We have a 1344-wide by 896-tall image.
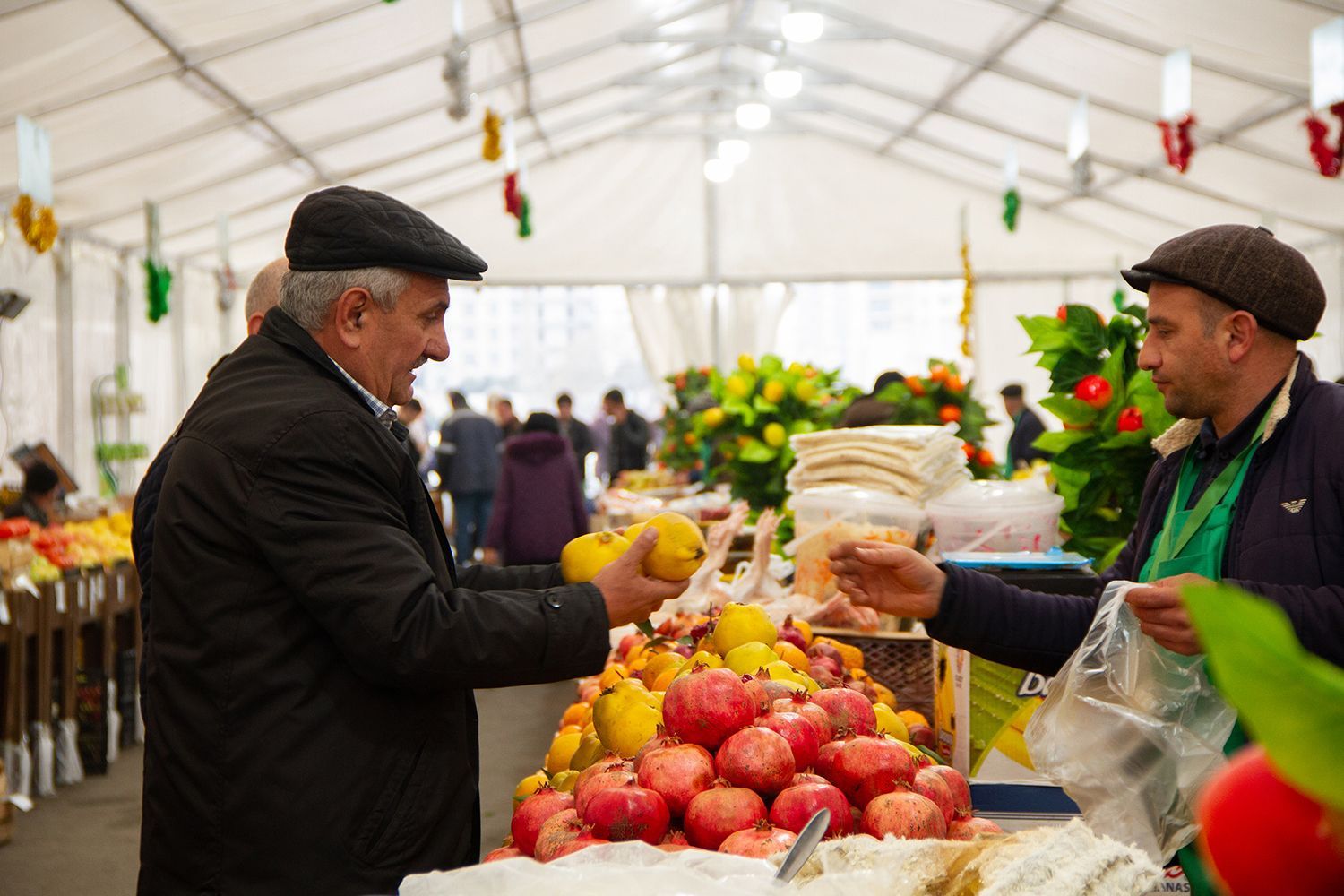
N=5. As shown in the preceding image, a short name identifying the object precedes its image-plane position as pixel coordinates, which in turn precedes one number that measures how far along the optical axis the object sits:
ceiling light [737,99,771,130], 11.02
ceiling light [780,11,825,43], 8.72
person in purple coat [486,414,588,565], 7.26
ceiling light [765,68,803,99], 9.99
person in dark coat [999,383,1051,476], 9.37
